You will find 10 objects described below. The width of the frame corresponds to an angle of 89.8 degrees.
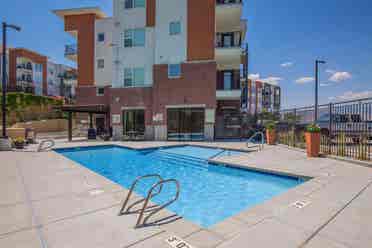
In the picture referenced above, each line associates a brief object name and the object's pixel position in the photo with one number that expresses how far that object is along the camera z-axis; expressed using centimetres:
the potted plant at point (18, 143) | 1107
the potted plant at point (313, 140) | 800
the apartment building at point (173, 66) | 1574
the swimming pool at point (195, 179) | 454
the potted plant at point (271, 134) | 1240
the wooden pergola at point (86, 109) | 1527
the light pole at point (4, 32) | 988
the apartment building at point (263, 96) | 5484
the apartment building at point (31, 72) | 3556
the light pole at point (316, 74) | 1471
